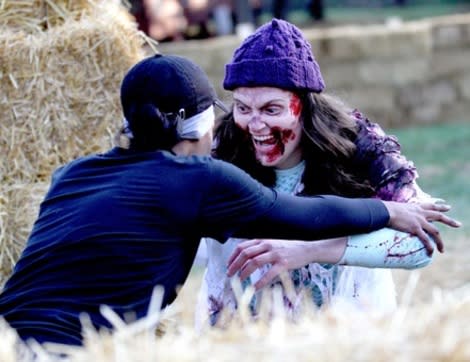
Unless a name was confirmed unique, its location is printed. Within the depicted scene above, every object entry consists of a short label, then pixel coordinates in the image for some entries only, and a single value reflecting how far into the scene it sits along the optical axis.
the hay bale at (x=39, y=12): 10.53
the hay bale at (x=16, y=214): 10.13
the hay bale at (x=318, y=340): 4.45
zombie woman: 7.81
